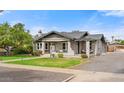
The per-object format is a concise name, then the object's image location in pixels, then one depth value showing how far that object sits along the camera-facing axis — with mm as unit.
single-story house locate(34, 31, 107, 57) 11664
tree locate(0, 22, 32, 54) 11537
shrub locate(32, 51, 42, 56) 11640
